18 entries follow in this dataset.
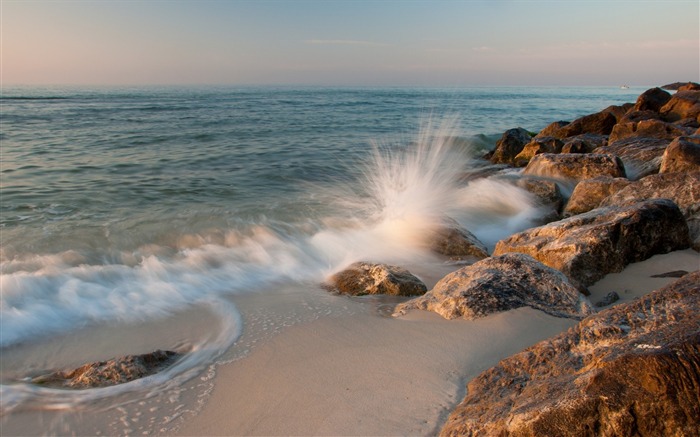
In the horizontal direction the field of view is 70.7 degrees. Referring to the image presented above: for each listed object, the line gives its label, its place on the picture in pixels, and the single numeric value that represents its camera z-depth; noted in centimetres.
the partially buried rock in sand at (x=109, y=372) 327
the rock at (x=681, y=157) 666
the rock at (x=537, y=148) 1173
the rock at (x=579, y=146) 1071
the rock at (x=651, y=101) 1670
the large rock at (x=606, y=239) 454
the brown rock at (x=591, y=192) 684
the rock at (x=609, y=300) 418
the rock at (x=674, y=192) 555
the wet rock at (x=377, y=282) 477
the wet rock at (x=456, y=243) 616
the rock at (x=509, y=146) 1348
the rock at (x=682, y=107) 1452
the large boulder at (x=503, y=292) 377
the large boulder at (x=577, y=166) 824
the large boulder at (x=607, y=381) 163
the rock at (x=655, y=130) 1088
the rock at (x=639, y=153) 867
